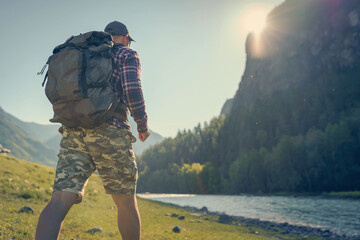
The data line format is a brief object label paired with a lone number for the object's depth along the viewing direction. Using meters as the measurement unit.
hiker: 3.18
